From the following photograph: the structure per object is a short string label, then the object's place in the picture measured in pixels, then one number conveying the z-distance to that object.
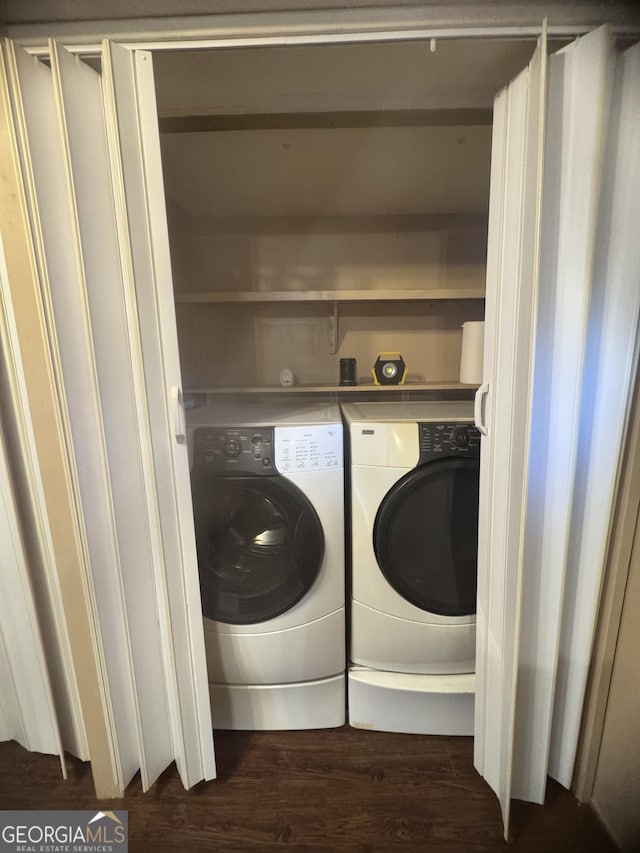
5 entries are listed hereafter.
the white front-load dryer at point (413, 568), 1.06
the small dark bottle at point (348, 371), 1.61
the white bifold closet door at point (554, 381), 0.71
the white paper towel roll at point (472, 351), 1.43
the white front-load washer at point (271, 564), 1.05
